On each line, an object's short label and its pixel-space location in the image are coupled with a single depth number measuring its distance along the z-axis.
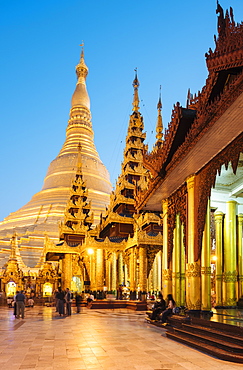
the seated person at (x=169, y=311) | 11.43
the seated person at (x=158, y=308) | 12.41
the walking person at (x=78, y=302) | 18.59
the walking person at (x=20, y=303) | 15.42
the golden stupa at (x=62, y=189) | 43.44
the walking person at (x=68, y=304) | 17.02
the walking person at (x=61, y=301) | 16.85
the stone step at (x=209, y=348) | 6.45
